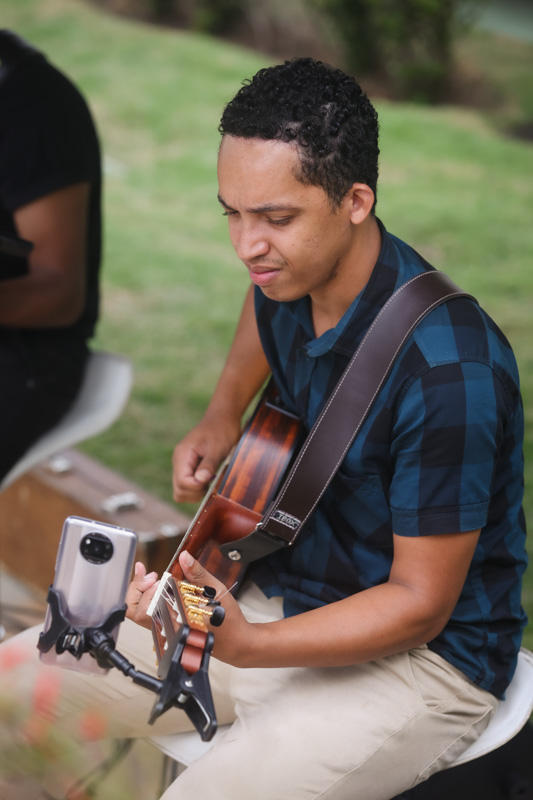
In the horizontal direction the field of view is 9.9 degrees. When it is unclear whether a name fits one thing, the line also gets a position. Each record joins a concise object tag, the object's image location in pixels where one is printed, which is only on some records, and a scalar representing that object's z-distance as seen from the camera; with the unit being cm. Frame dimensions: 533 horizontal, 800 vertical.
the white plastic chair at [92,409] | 417
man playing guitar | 339
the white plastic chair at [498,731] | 353
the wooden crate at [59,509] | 484
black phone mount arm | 313
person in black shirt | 415
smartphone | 321
